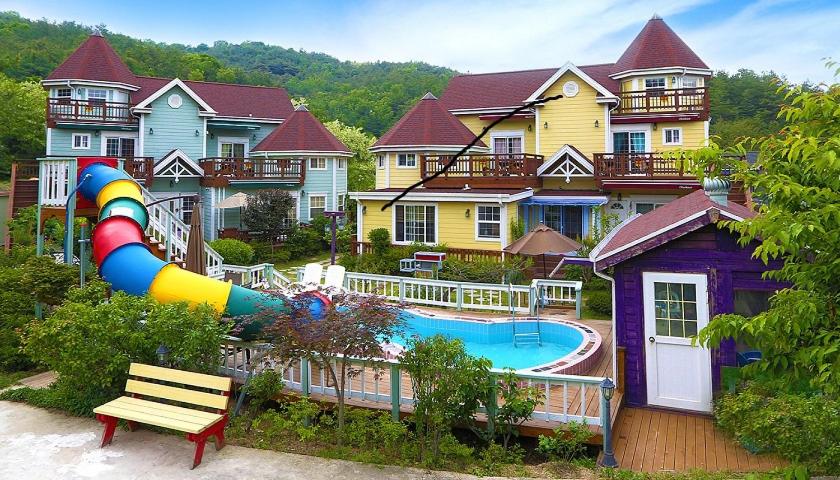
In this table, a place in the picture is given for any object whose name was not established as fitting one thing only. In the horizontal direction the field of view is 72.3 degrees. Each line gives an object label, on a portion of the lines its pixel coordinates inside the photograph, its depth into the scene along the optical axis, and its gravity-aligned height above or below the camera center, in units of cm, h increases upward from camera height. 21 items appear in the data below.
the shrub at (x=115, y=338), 761 -102
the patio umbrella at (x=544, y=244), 1359 +39
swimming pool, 1206 -170
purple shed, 796 -51
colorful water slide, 910 -14
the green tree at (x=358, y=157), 3988 +806
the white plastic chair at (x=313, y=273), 1276 -26
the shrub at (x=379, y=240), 2178 +80
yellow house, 2180 +470
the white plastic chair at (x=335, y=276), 1235 -32
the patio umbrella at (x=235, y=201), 2539 +268
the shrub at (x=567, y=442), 683 -218
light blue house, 2683 +614
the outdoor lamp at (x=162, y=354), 760 -122
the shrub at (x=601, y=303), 1434 -107
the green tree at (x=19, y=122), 3503 +865
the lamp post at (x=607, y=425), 659 -193
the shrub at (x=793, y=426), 581 -176
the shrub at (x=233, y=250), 2197 +44
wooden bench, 650 -177
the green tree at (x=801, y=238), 383 +14
